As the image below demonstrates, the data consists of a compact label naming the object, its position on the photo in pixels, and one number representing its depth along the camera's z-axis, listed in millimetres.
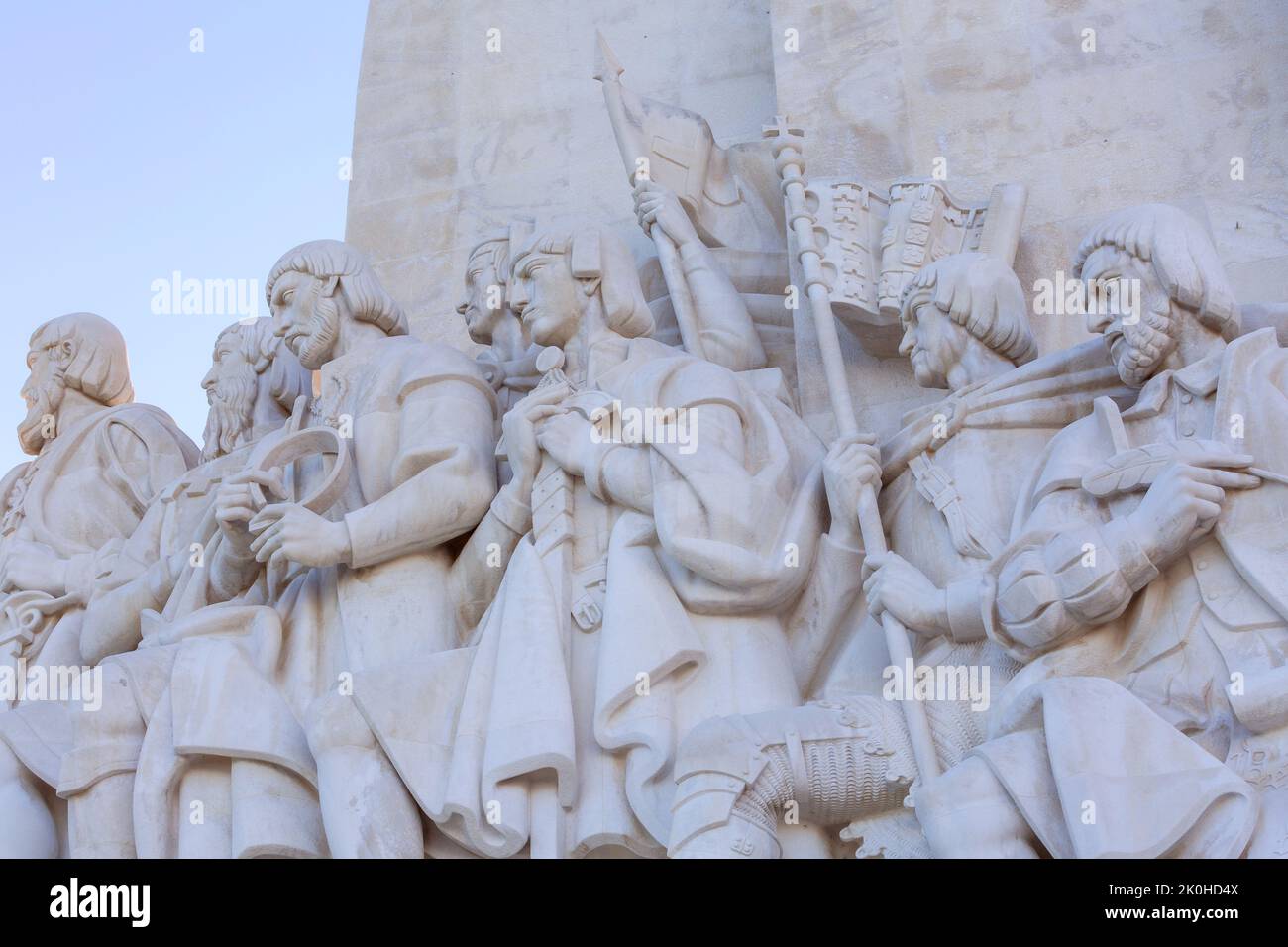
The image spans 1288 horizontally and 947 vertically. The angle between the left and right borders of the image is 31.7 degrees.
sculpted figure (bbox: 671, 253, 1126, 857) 6352
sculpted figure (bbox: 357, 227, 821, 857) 6660
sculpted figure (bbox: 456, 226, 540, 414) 8305
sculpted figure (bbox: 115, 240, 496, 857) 6867
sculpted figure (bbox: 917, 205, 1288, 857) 5691
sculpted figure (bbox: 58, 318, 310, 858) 7094
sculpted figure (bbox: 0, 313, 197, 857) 8617
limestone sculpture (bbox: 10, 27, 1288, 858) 6184
